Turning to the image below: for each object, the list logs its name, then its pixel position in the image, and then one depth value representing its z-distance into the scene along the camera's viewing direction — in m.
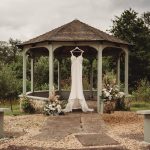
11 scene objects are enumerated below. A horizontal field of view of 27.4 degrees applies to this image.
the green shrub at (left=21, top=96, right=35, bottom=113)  13.26
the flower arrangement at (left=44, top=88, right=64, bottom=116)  11.74
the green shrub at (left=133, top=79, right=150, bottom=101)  16.72
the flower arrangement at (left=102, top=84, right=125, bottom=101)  12.35
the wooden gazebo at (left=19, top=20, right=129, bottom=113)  12.42
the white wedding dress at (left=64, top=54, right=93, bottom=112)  12.49
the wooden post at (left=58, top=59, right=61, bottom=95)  16.11
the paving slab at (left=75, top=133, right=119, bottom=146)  7.48
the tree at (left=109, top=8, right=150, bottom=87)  19.33
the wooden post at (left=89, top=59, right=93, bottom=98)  15.61
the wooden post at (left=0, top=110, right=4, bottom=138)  8.08
